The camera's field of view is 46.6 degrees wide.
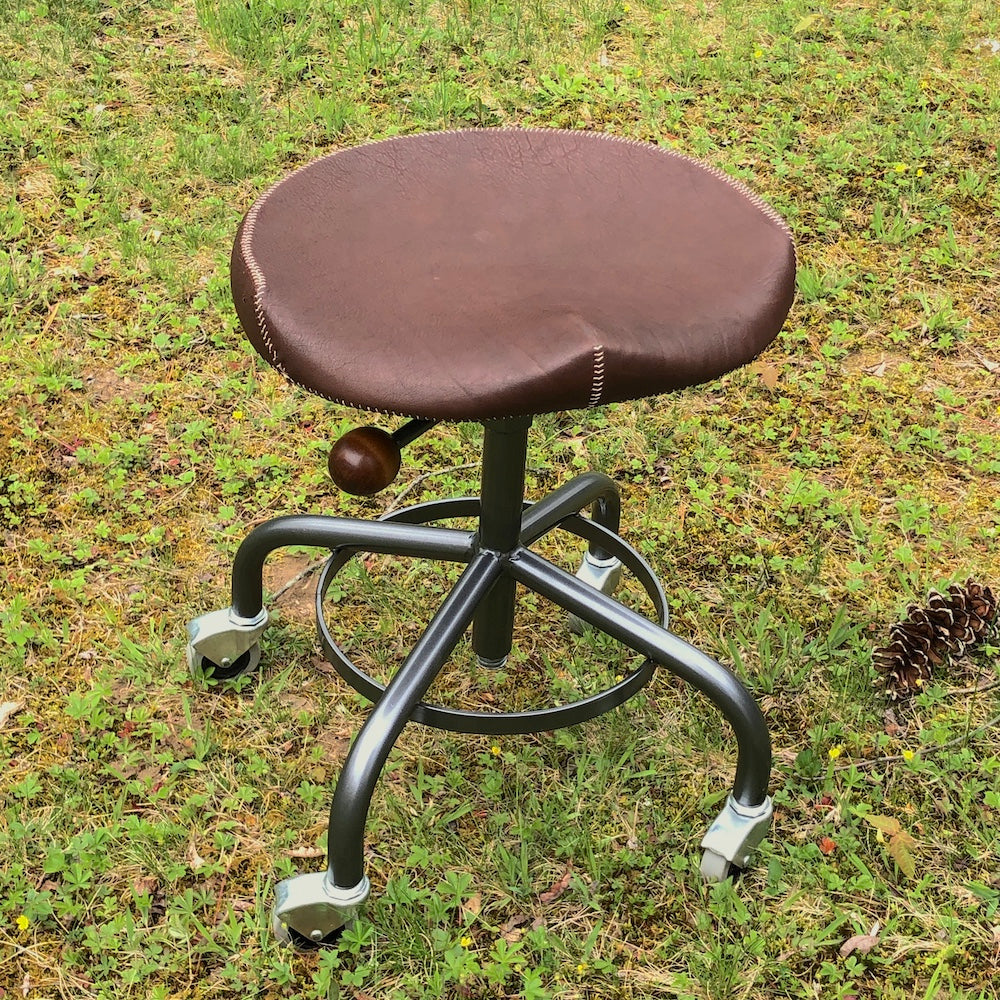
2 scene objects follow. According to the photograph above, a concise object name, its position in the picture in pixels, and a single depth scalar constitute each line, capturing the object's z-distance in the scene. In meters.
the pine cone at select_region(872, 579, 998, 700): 1.94
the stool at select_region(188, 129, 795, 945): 1.23
